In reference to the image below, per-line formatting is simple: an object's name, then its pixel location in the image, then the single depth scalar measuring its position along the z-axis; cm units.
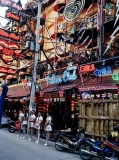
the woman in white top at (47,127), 1156
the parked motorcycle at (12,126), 1574
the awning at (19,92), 1783
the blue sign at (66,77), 1395
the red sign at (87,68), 1252
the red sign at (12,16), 1700
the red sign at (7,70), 1948
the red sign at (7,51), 1775
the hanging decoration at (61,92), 1310
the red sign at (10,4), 1595
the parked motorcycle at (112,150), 734
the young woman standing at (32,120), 1314
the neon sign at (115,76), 1031
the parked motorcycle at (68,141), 925
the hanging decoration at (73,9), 1713
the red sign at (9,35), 1736
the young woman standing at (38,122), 1249
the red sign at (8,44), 1767
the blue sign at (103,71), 1171
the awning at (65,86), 1296
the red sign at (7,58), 1881
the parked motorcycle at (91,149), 795
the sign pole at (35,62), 1534
